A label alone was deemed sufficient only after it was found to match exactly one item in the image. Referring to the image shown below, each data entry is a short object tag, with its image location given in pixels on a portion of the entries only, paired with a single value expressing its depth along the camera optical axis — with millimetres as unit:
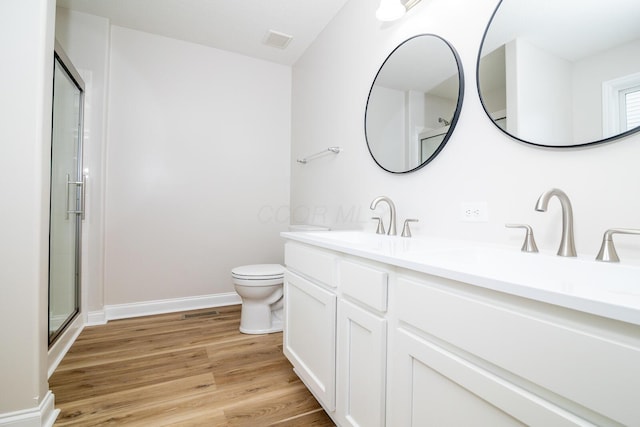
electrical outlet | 1186
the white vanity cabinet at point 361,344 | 917
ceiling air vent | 2545
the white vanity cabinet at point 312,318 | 1197
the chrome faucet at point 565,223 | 896
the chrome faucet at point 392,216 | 1611
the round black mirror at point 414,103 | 1364
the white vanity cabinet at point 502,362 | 438
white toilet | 2162
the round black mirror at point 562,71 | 843
